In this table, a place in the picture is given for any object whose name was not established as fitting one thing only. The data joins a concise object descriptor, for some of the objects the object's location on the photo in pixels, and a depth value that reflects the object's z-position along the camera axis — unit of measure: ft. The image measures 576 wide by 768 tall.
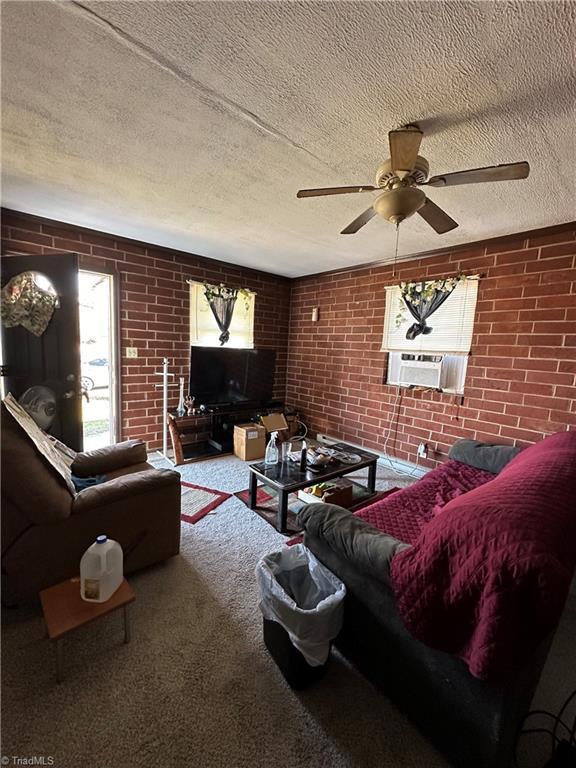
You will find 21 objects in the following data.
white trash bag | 3.88
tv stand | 12.20
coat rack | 11.53
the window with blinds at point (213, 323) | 12.50
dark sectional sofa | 2.63
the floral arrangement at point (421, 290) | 10.10
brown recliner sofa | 4.72
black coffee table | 7.41
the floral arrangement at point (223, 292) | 12.66
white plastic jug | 4.39
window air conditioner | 10.48
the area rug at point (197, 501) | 8.04
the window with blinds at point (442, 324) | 9.78
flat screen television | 12.18
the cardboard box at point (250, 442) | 11.85
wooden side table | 3.97
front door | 8.37
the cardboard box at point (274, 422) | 12.93
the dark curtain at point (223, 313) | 12.97
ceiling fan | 4.33
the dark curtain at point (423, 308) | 10.27
